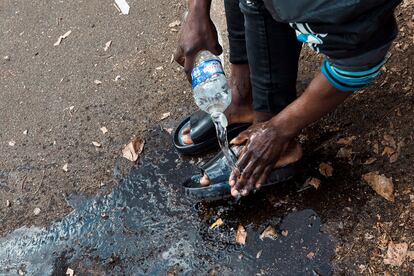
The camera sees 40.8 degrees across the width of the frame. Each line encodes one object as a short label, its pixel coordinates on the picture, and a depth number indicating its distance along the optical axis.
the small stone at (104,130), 3.10
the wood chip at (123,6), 3.80
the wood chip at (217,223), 2.52
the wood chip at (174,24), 3.59
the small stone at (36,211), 2.85
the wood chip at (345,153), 2.56
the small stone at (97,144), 3.04
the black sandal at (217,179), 2.43
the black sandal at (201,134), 2.69
